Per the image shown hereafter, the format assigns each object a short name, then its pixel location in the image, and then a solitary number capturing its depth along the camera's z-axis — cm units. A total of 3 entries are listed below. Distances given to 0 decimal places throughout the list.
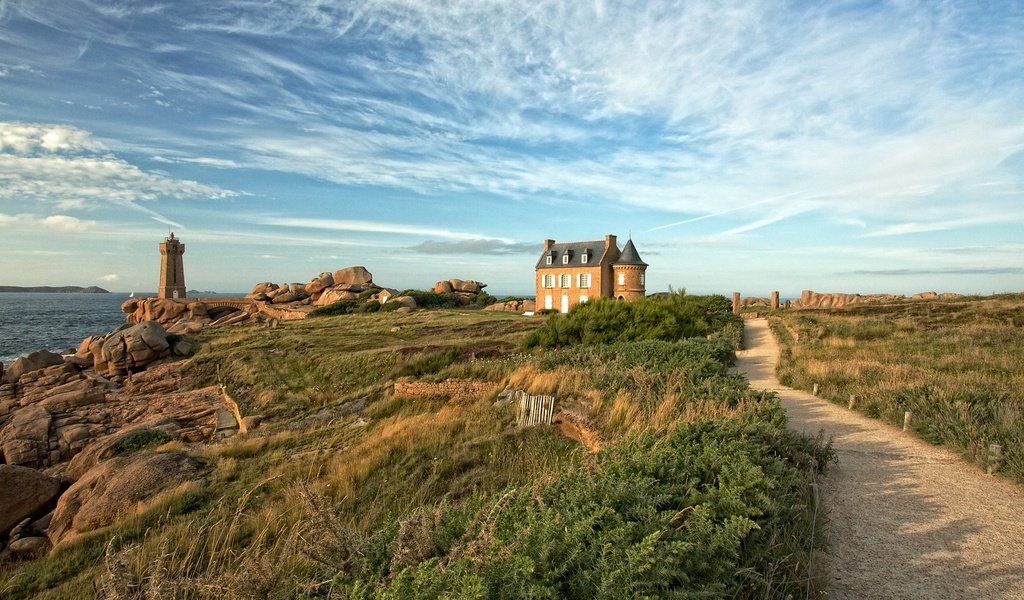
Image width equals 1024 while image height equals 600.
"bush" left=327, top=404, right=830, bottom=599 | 285
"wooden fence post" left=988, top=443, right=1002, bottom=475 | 686
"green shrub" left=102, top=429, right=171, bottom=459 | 1262
